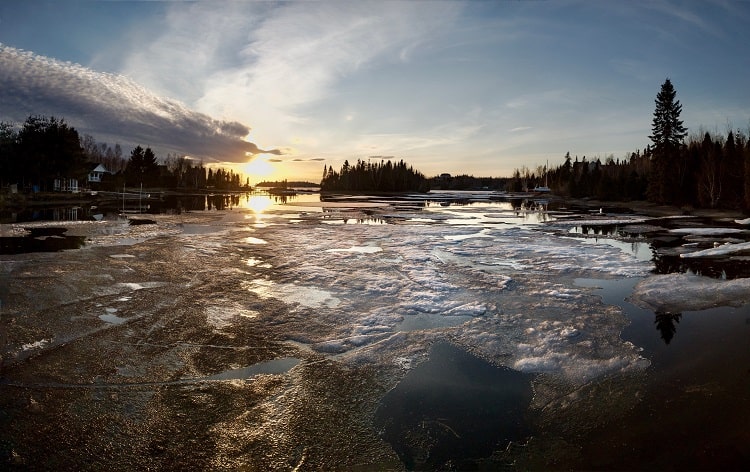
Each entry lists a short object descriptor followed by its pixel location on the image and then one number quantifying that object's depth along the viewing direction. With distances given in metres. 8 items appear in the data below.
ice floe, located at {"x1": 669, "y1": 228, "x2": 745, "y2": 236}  24.58
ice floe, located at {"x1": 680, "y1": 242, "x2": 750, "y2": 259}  17.03
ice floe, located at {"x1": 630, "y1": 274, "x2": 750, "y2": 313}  10.11
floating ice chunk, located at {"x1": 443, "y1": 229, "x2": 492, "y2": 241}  22.07
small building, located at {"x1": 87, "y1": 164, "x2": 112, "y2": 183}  97.31
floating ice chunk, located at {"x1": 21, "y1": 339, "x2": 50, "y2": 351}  6.86
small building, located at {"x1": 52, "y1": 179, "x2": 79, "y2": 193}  63.60
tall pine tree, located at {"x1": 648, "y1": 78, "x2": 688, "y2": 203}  52.94
